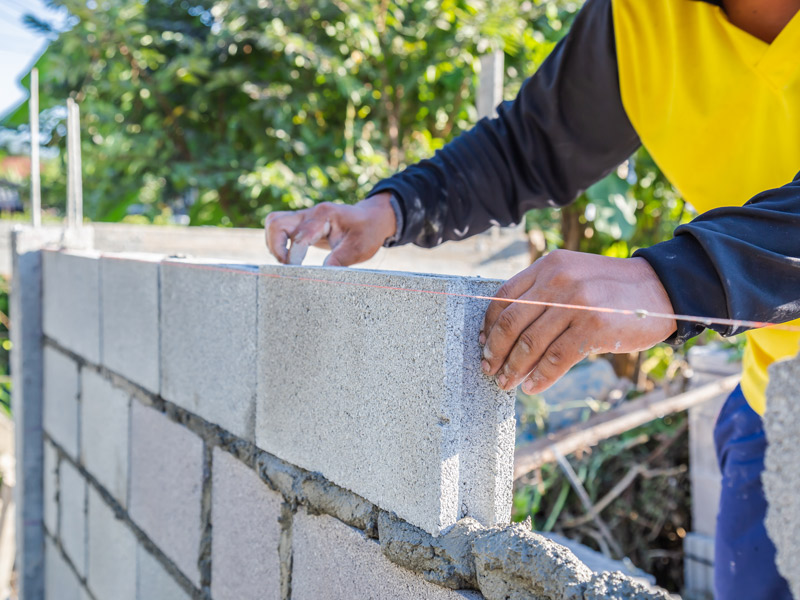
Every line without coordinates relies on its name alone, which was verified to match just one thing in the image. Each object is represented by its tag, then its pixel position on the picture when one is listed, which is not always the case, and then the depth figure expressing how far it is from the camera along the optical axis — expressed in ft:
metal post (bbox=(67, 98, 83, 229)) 10.06
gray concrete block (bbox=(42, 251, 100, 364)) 8.46
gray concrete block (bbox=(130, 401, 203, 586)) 5.96
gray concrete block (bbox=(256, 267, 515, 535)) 3.24
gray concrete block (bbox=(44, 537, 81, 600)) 9.68
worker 2.80
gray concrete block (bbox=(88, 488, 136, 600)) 7.38
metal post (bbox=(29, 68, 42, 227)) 11.07
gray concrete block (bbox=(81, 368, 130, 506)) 7.61
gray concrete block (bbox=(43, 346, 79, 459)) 9.52
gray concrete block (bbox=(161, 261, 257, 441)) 5.08
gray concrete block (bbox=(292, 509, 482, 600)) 3.58
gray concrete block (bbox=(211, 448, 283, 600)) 4.88
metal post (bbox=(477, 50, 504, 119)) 12.89
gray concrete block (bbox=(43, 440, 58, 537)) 10.49
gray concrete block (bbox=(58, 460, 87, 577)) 9.16
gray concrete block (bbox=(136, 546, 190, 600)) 6.37
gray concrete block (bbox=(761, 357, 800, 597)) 2.01
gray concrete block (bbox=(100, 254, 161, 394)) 6.75
